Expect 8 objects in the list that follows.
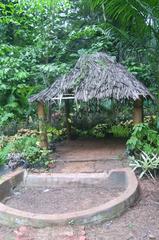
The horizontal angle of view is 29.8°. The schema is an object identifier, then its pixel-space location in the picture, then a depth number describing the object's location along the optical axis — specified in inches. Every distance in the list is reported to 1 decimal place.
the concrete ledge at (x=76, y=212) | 157.1
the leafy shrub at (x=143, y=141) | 232.2
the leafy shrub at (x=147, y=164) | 221.3
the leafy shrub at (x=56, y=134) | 342.2
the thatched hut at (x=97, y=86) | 259.0
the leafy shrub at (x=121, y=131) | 354.1
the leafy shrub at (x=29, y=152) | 244.1
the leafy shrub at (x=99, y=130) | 367.4
